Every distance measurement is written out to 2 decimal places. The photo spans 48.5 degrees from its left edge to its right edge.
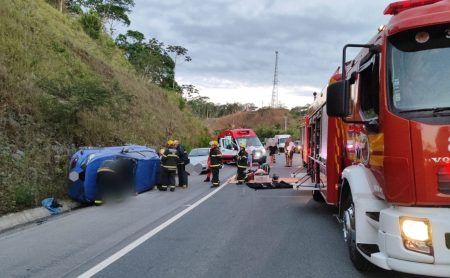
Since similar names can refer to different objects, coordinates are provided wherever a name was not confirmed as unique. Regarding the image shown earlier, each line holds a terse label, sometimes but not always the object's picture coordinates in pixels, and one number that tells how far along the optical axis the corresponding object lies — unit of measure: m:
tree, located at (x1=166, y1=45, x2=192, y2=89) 59.16
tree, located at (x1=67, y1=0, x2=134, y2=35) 53.38
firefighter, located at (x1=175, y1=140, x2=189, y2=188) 16.76
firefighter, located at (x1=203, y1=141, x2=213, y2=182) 19.04
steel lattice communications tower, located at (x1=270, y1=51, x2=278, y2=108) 117.46
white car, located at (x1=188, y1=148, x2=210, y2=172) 23.33
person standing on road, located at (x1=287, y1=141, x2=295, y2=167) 27.98
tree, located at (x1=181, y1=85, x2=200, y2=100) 70.75
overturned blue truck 11.90
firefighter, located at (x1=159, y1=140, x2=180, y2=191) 15.80
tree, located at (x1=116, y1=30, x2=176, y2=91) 51.91
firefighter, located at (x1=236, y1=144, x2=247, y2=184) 17.48
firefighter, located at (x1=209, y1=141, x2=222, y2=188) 16.55
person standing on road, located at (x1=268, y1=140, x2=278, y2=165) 31.12
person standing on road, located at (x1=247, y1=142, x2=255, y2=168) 25.50
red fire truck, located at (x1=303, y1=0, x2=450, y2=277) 4.39
